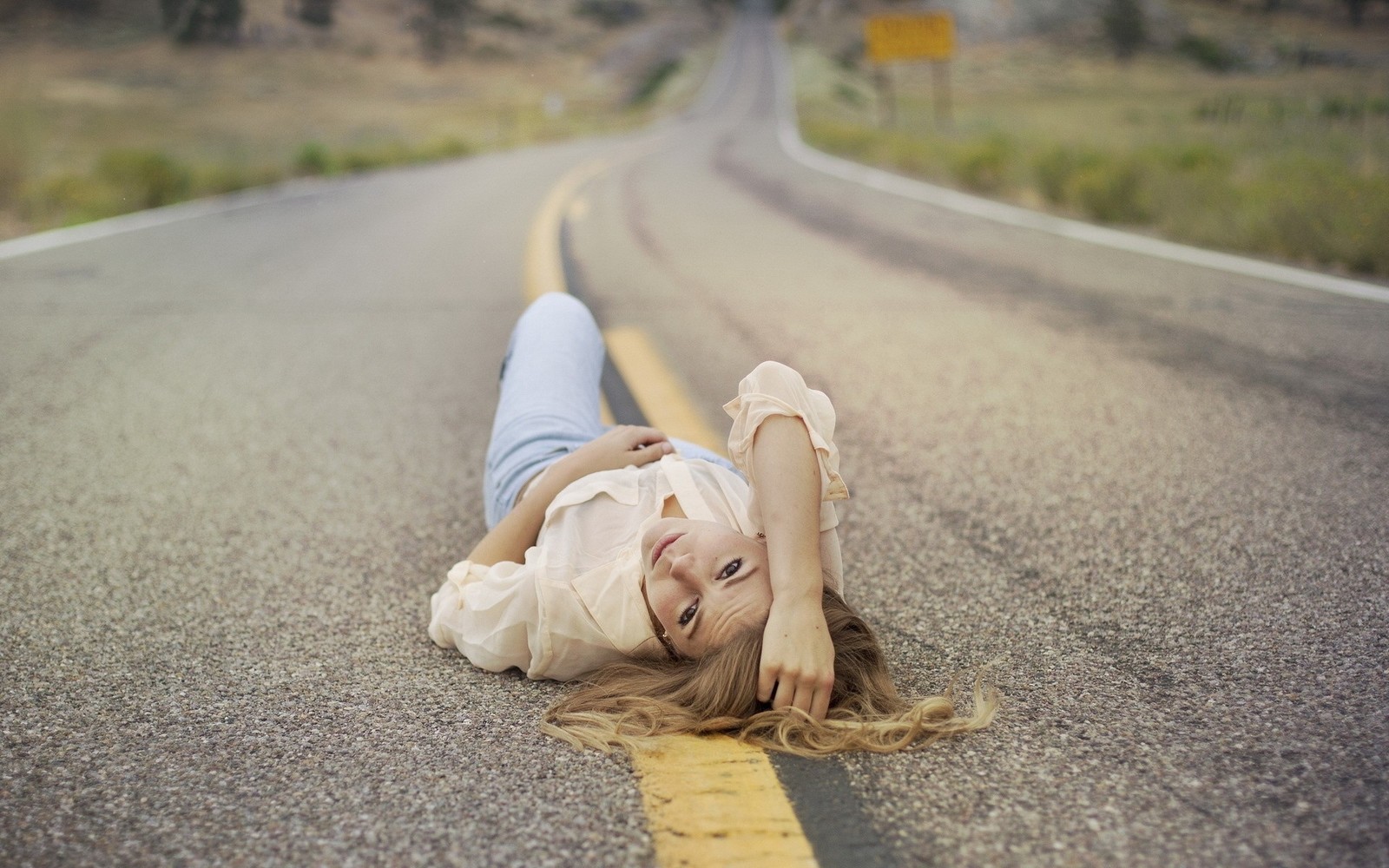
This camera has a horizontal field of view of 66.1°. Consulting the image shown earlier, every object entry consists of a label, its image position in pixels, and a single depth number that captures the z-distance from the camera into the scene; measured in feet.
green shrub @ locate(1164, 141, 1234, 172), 33.73
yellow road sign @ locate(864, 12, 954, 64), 81.05
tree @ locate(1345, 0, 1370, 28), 84.74
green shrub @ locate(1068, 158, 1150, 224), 32.17
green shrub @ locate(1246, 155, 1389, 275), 22.36
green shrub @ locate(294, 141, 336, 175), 63.72
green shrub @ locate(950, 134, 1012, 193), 42.32
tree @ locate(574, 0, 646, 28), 289.33
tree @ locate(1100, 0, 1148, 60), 206.28
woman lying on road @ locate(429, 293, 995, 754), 6.24
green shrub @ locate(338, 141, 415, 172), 69.92
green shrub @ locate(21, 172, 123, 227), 35.88
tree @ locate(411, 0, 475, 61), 120.26
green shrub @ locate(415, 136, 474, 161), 85.32
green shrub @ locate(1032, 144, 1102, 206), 36.55
